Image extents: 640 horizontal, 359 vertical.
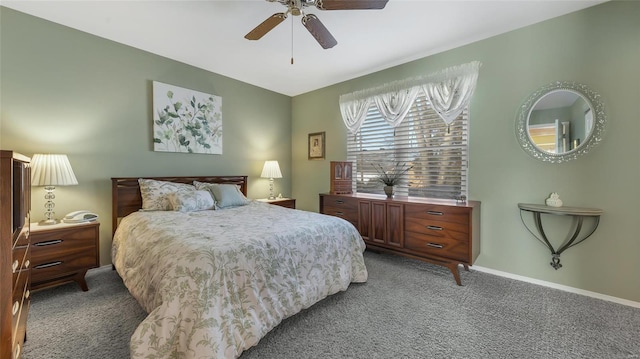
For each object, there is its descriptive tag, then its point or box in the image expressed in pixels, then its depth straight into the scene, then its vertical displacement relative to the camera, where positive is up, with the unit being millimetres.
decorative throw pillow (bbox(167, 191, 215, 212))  2773 -302
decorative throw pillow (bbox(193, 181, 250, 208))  3096 -250
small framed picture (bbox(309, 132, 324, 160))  4426 +524
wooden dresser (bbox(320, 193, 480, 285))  2527 -591
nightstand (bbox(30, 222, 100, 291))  2129 -714
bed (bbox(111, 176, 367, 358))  1338 -666
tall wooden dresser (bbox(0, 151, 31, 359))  1014 -397
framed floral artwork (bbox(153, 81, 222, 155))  3227 +755
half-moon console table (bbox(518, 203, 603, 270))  2189 -418
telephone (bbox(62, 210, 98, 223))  2418 -427
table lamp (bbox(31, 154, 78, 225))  2258 +20
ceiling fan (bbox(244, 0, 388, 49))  1792 +1251
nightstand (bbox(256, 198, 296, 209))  4151 -461
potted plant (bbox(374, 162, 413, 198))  3301 -6
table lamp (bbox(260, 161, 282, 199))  4207 +76
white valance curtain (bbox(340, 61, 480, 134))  2857 +1047
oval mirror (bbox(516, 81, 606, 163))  2285 +514
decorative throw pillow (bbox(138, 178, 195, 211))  2855 -217
